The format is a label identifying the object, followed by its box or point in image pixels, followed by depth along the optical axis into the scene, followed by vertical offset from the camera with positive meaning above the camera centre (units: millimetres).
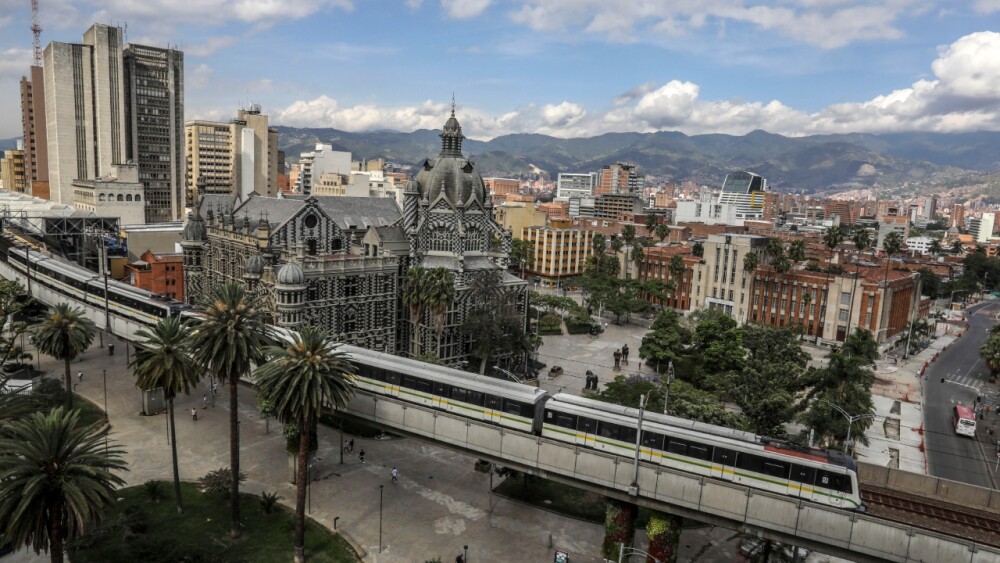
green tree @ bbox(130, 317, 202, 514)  44250 -12840
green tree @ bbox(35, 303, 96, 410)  56281 -14187
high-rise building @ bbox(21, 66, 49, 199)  188500 +17701
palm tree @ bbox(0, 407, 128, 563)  27625 -13819
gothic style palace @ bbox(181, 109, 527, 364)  74688 -7660
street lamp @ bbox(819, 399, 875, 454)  49328 -16644
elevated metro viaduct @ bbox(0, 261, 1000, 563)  32062 -16567
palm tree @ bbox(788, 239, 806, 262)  119062 -7184
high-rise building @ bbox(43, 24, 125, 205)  158125 +19376
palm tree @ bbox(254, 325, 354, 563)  37594 -11759
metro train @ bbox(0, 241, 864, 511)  35062 -14146
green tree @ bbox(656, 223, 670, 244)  166000 -6153
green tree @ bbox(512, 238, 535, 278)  148575 -12490
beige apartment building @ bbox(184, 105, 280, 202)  193375 +9950
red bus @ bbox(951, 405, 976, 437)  68812 -22209
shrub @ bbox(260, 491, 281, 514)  46219 -23350
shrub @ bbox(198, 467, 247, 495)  48375 -23076
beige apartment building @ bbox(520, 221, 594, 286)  158500 -12517
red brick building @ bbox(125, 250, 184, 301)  104375 -15438
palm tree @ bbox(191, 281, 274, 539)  40375 -9798
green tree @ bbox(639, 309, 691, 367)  85000 -18777
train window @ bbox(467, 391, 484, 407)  43656 -14033
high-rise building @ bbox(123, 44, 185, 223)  169375 +16670
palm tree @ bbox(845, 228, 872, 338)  119312 -4142
